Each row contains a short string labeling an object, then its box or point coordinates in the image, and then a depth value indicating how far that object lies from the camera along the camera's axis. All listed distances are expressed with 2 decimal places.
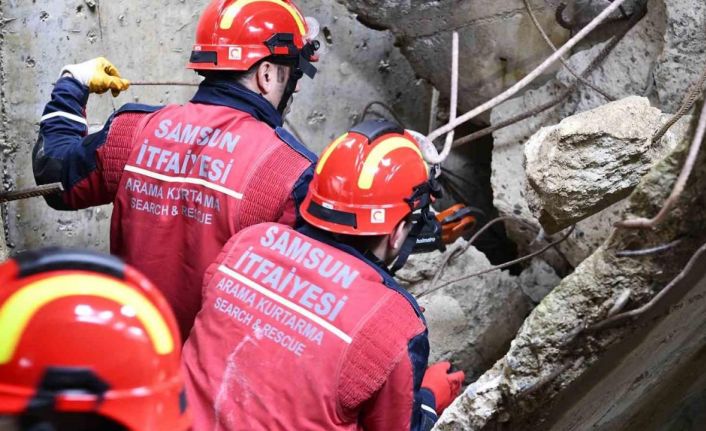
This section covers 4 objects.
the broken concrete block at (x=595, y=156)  3.01
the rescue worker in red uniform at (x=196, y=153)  2.79
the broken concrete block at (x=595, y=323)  2.04
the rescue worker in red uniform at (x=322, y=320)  2.23
